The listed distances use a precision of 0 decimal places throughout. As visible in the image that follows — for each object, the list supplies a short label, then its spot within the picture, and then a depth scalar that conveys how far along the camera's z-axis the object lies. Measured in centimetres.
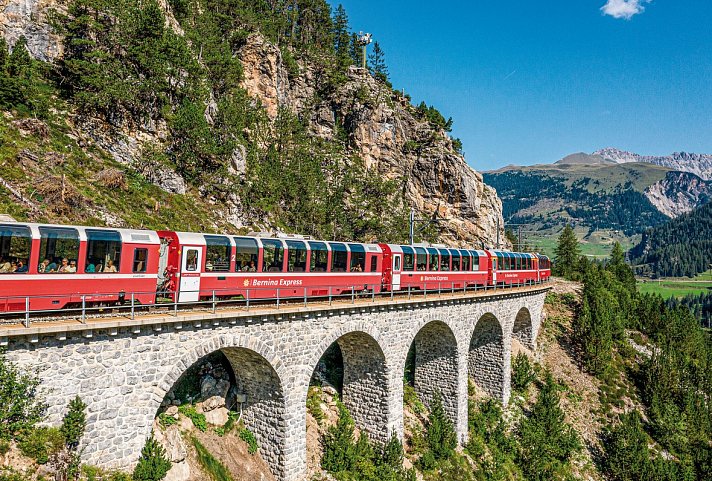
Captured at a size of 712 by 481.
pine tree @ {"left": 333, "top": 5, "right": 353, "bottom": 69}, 8264
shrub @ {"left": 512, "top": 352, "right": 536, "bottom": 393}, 3788
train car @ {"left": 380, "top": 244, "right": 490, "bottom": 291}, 2738
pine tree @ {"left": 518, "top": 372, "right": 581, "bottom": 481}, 2962
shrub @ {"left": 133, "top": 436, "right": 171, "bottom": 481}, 1378
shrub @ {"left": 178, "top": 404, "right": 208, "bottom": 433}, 1873
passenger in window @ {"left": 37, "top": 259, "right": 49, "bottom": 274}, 1353
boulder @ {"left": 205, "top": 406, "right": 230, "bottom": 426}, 1956
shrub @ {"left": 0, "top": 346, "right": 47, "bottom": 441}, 1136
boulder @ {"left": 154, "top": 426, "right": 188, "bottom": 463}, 1570
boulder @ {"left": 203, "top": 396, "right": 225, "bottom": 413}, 1966
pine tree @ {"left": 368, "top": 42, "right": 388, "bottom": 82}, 8553
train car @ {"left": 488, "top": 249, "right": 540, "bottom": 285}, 3856
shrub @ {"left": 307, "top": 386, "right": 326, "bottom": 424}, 2358
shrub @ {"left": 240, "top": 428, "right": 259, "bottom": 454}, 1981
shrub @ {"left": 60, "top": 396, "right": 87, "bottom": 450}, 1234
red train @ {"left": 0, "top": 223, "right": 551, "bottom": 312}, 1340
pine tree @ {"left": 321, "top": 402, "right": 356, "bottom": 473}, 2128
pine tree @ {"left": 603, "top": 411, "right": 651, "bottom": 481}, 3138
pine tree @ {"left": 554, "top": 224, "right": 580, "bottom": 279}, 8411
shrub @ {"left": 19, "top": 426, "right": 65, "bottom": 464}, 1160
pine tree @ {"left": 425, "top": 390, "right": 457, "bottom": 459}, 2617
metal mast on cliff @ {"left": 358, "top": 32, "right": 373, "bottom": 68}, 8268
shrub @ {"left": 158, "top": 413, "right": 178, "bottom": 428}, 1702
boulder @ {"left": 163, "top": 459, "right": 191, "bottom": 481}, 1527
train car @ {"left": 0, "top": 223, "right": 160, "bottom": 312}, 1312
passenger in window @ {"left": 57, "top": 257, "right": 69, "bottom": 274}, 1408
